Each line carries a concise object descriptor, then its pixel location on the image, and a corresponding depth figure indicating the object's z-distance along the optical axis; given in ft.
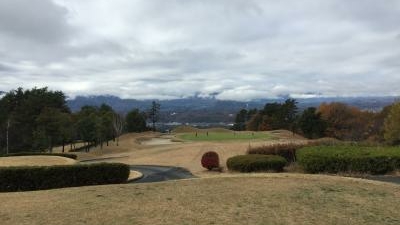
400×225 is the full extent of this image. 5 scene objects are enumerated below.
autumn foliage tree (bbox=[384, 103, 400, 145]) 213.03
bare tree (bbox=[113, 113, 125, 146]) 233.39
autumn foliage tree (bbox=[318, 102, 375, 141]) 283.59
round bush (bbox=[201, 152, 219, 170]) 99.04
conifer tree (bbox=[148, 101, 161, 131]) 348.59
